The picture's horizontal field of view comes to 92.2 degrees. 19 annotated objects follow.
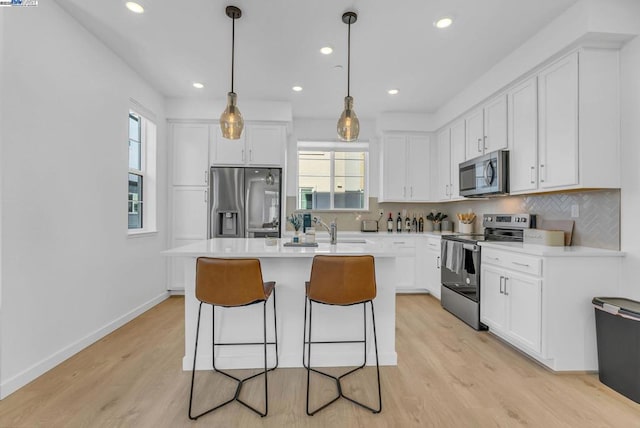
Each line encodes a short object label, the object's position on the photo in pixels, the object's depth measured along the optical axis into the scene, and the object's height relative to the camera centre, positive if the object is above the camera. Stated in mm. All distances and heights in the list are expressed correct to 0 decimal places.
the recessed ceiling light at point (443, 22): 2488 +1595
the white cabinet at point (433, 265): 4199 -709
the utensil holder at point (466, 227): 4219 -156
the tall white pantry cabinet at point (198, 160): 4371 +770
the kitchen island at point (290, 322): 2344 -835
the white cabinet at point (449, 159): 4195 +810
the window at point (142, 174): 3803 +498
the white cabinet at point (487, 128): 3297 +1021
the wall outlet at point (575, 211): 2742 +52
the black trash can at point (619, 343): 1976 -853
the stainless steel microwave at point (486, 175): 3209 +462
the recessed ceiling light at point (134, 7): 2371 +1614
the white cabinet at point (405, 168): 4840 +753
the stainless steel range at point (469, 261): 3184 -513
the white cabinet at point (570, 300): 2320 -638
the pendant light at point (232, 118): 2404 +756
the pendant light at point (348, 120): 2438 +752
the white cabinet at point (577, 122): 2377 +773
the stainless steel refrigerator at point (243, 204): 4266 +135
